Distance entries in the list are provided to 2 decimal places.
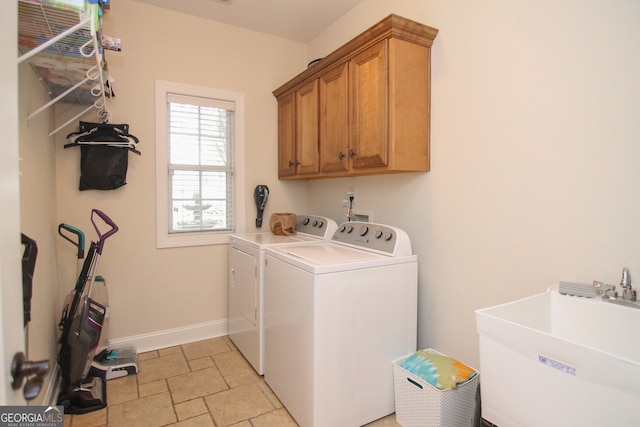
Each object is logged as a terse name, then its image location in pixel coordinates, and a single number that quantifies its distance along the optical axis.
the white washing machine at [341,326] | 1.72
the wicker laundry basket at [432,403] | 1.63
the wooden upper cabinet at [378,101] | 1.93
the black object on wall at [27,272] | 1.25
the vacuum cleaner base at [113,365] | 2.32
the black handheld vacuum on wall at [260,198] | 3.19
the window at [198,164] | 2.86
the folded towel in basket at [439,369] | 1.66
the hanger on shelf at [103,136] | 2.46
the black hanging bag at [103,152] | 2.47
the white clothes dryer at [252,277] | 2.33
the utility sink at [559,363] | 0.88
